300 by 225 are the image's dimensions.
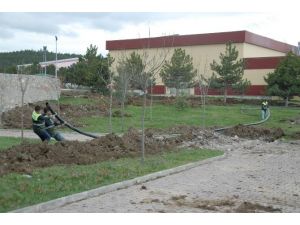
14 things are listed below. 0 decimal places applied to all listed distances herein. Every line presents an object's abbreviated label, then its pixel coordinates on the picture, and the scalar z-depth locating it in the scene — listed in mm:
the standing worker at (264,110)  31531
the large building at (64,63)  98562
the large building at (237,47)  53500
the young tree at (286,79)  44141
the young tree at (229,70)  46938
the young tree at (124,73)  23645
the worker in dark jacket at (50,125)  14966
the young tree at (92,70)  44656
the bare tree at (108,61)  40344
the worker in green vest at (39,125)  14664
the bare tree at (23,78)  27594
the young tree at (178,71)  48000
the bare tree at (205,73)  45497
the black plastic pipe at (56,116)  15336
